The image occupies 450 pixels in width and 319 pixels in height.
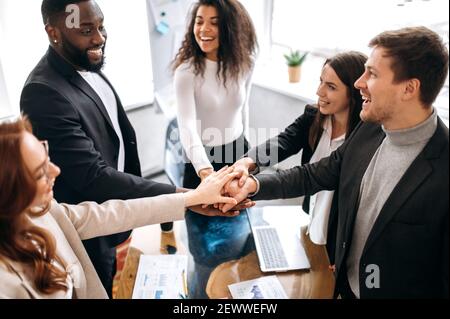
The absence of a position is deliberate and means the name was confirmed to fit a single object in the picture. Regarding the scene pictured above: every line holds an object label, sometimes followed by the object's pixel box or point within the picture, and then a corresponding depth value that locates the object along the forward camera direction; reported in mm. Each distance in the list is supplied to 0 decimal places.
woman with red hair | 651
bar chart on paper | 1119
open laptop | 1189
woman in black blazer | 1066
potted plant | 1887
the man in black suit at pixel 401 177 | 675
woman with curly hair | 1336
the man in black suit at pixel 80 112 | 993
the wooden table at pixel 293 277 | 1101
